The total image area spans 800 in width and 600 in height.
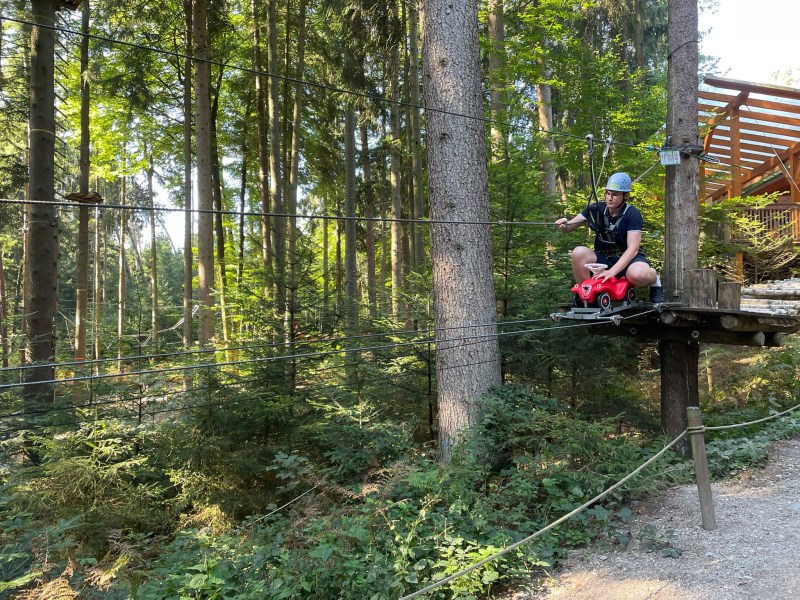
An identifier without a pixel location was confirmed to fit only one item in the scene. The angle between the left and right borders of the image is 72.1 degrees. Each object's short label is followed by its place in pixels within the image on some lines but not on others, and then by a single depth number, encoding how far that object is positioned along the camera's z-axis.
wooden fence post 4.52
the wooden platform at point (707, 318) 5.80
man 5.53
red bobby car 5.54
